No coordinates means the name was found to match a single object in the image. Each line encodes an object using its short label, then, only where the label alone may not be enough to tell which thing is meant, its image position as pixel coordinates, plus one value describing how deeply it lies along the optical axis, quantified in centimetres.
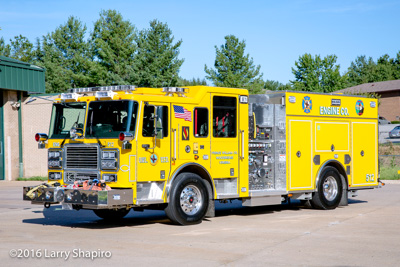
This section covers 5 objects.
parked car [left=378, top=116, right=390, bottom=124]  7234
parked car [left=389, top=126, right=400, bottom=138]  5478
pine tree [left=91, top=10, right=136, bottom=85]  5897
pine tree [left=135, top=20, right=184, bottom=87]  5394
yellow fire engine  1145
